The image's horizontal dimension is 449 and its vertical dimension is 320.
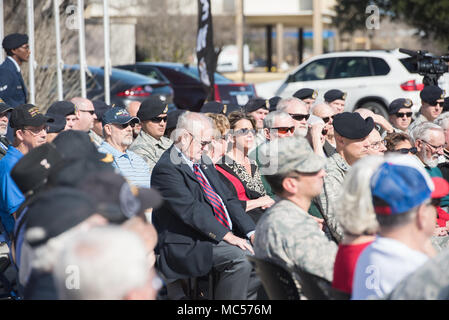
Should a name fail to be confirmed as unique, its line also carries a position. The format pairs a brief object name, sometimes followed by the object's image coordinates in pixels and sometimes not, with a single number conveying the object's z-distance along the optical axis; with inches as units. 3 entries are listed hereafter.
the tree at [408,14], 948.6
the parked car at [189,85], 513.5
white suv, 556.4
